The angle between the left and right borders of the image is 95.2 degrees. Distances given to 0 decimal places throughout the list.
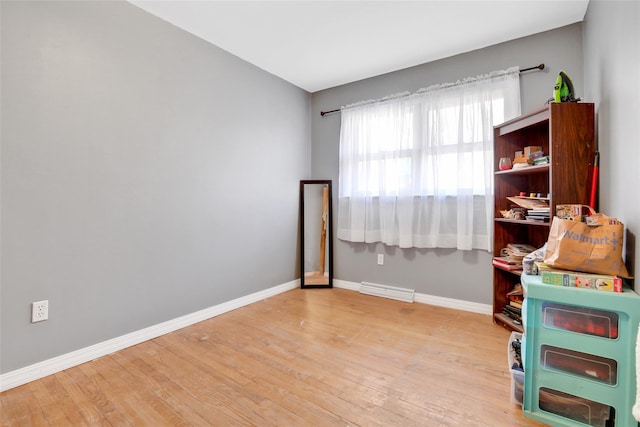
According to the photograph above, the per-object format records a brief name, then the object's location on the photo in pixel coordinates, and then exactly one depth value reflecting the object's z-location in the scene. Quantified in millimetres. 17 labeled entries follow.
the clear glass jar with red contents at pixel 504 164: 2389
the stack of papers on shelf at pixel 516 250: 2322
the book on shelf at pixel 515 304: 2373
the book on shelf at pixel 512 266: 2297
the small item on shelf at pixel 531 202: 2062
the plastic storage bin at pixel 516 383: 1445
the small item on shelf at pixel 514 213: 2305
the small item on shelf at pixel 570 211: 1667
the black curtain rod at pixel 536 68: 2460
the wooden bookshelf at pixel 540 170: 1828
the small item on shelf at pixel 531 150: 2227
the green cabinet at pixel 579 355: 1199
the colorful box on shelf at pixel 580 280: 1248
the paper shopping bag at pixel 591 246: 1294
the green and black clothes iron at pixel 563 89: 1881
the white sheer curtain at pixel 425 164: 2678
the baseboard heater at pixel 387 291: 3104
